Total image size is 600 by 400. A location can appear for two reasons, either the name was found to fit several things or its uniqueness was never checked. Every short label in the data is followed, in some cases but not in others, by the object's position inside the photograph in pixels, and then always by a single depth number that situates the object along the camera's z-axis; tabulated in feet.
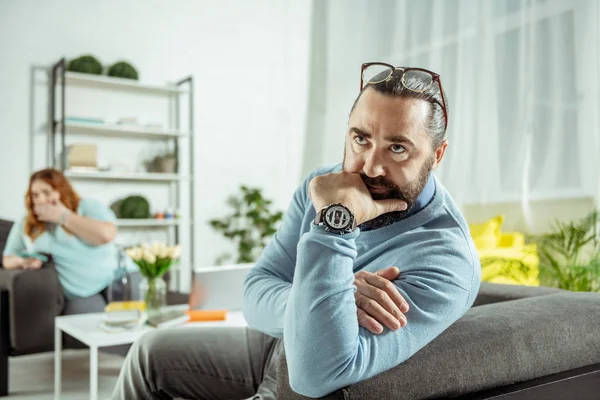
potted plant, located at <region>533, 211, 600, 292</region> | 7.87
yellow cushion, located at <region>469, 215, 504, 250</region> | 8.82
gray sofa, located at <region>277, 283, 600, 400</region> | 2.83
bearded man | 2.88
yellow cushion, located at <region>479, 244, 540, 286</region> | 8.26
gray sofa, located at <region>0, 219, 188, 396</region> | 9.04
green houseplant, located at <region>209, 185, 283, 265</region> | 17.57
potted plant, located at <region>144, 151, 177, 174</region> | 16.52
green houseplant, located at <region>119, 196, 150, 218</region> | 15.80
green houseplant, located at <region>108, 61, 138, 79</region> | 15.75
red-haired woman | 10.48
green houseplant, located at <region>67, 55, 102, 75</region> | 15.08
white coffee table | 6.71
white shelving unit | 15.05
